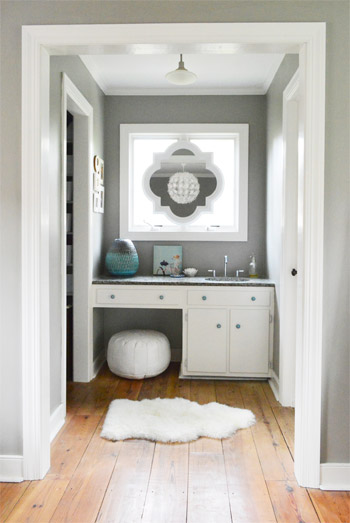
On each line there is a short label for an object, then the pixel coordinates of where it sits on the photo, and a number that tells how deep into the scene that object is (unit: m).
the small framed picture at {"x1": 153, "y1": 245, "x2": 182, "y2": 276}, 4.47
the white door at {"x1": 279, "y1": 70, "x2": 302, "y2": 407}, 3.32
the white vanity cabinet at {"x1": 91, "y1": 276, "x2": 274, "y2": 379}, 3.85
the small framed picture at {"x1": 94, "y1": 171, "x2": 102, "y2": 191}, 4.00
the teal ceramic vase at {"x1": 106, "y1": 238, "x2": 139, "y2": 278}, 4.17
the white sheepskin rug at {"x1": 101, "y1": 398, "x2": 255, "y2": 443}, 2.81
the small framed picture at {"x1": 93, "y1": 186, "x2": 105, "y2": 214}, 4.02
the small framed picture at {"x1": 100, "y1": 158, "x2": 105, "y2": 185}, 4.28
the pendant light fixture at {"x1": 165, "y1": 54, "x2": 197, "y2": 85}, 3.35
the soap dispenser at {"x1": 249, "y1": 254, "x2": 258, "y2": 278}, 4.29
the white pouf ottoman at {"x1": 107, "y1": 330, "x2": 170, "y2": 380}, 3.87
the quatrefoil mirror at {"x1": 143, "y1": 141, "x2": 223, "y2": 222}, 4.48
